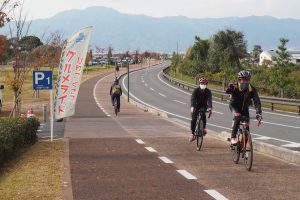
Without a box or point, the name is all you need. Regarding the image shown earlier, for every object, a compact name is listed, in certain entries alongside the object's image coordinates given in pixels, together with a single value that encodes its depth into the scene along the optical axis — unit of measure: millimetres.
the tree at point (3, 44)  28475
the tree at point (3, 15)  21781
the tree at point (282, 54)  67188
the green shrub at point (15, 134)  9727
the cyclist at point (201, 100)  11961
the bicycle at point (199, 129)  12070
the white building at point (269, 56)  144588
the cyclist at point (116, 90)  25578
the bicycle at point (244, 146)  9055
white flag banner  13188
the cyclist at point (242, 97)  9344
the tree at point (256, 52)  149025
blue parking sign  13844
